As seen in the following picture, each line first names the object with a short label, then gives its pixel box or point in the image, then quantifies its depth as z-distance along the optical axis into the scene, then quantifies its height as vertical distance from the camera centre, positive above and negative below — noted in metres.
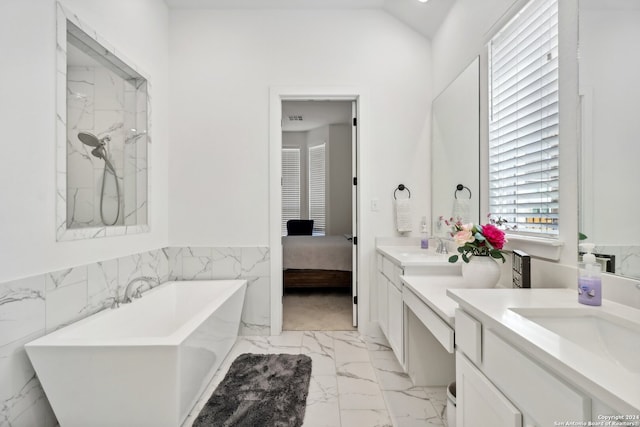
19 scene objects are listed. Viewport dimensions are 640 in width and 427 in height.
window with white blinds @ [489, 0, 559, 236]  1.39 +0.49
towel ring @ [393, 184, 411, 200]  2.87 +0.25
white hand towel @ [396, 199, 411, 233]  2.83 -0.02
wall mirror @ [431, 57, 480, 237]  2.09 +0.50
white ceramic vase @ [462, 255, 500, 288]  1.49 -0.29
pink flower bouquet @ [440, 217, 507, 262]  1.49 -0.13
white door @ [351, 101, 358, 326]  2.96 +0.00
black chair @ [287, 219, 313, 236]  6.27 -0.29
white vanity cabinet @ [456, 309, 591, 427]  0.69 -0.47
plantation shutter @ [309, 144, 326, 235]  6.46 +0.55
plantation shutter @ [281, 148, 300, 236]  6.67 +0.68
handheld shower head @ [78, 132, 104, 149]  1.85 +0.47
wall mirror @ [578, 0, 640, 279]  0.97 +0.30
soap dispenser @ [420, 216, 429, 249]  2.81 -0.16
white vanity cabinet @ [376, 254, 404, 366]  2.10 -0.70
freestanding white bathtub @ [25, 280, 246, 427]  1.41 -0.79
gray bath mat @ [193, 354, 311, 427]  1.68 -1.15
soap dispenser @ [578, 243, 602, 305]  1.02 -0.24
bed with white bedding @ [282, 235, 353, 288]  4.04 -0.69
